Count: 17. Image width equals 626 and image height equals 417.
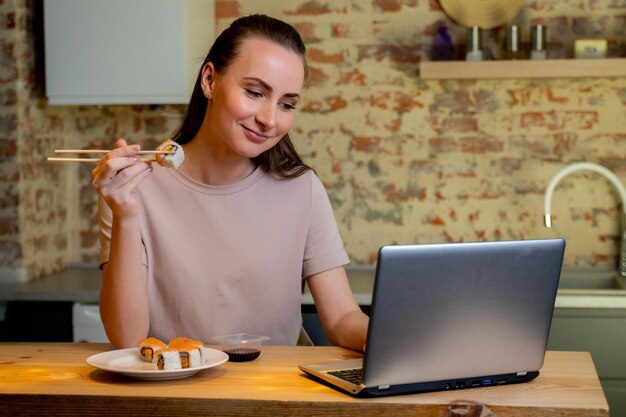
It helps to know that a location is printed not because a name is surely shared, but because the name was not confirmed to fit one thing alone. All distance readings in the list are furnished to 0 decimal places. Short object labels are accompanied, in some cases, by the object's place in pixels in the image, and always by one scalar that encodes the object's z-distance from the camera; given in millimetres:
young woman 2139
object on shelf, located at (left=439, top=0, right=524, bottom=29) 3658
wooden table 1550
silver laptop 1548
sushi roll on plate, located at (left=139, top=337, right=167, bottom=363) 1746
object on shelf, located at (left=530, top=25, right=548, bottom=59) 3533
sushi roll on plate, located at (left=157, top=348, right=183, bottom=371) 1694
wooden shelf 3449
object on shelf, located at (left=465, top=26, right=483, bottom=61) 3557
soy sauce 1869
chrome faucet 3498
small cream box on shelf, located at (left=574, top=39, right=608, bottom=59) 3520
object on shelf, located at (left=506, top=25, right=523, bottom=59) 3547
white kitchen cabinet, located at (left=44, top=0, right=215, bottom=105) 3463
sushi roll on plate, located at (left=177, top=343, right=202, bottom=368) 1707
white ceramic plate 1666
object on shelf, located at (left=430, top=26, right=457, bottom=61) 3641
